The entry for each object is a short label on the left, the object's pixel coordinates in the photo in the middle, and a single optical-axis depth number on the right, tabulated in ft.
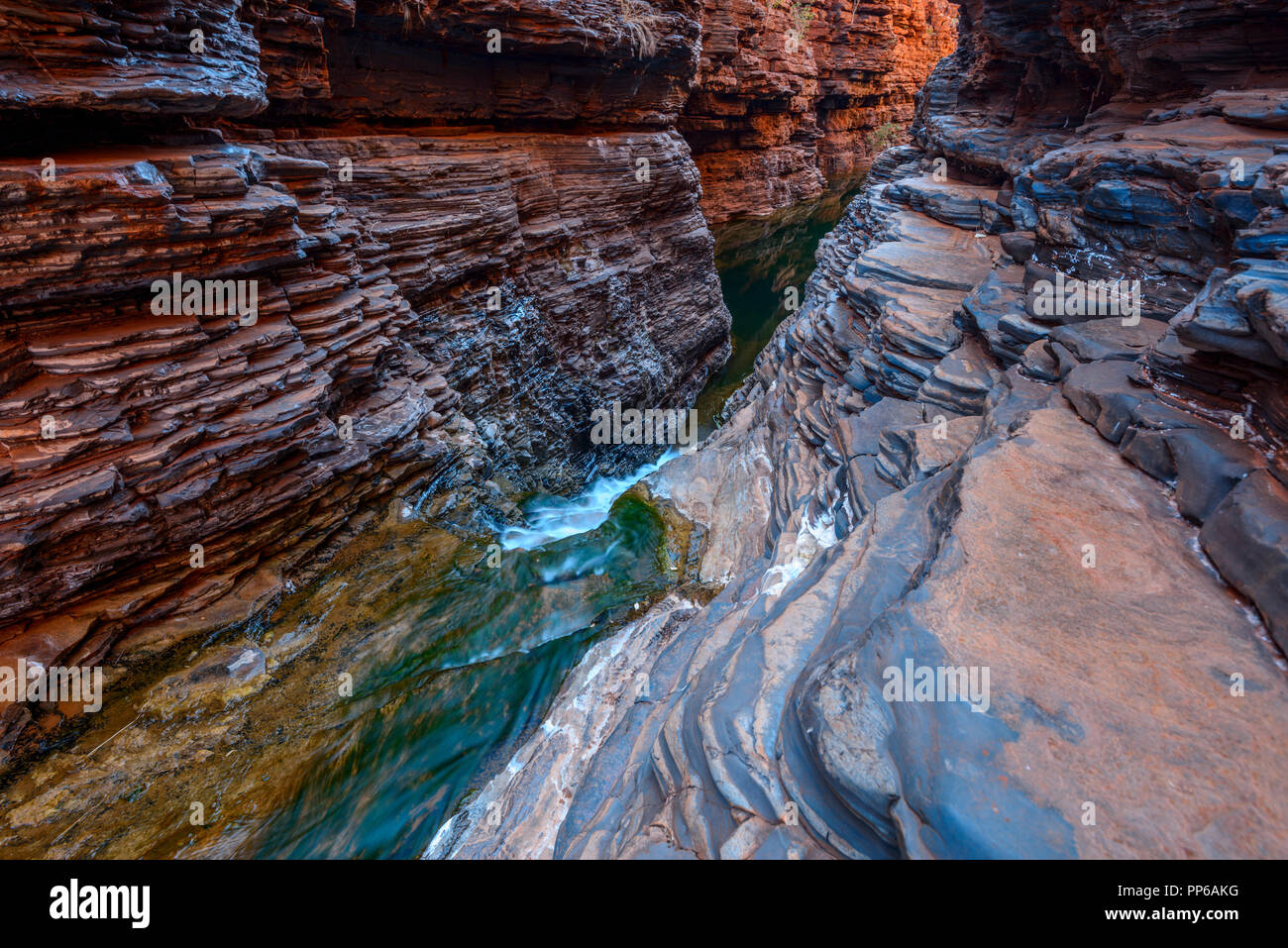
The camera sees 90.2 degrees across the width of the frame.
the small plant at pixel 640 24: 51.76
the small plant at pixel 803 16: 111.85
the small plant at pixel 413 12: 39.66
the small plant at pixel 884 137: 146.20
